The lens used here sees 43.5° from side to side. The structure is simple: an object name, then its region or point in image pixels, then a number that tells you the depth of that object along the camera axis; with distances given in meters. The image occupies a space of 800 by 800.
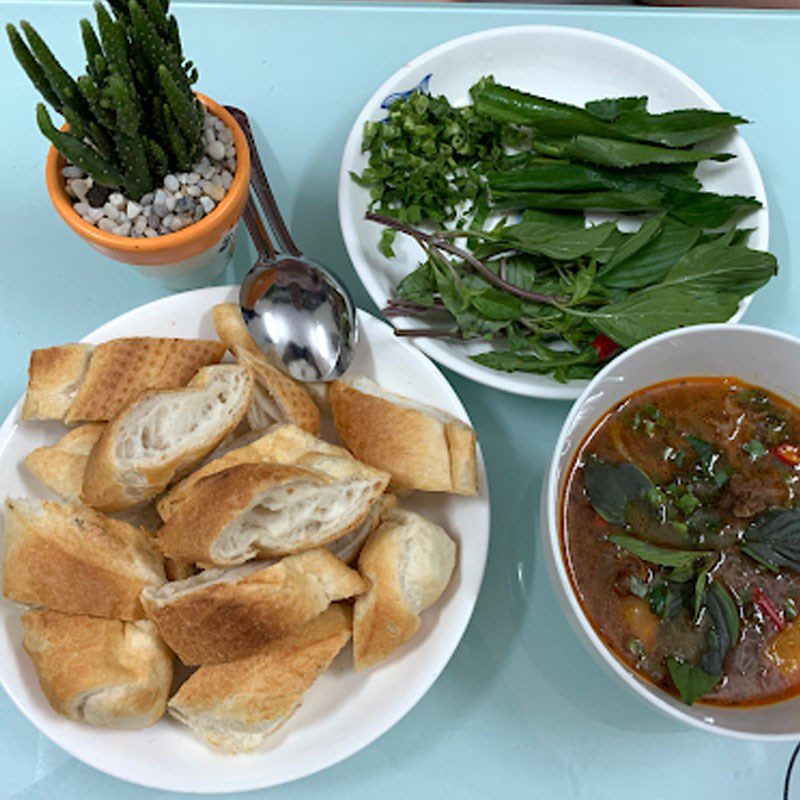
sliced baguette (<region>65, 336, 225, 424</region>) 0.42
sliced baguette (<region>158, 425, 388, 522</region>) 0.41
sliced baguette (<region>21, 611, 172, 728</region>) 0.38
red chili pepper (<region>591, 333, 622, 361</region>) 0.46
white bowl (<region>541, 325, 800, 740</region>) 0.36
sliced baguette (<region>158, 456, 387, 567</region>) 0.38
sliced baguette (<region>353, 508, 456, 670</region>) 0.40
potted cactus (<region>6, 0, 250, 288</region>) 0.39
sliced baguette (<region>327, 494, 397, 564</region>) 0.42
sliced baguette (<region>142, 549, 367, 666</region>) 0.38
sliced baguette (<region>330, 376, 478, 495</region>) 0.41
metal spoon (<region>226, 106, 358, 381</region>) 0.45
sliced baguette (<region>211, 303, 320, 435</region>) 0.43
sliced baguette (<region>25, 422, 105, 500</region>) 0.42
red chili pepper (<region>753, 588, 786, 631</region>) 0.39
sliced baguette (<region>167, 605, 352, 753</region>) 0.38
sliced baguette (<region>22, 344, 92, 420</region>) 0.42
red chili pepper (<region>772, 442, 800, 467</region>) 0.41
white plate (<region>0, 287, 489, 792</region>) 0.39
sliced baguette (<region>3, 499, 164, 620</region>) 0.39
